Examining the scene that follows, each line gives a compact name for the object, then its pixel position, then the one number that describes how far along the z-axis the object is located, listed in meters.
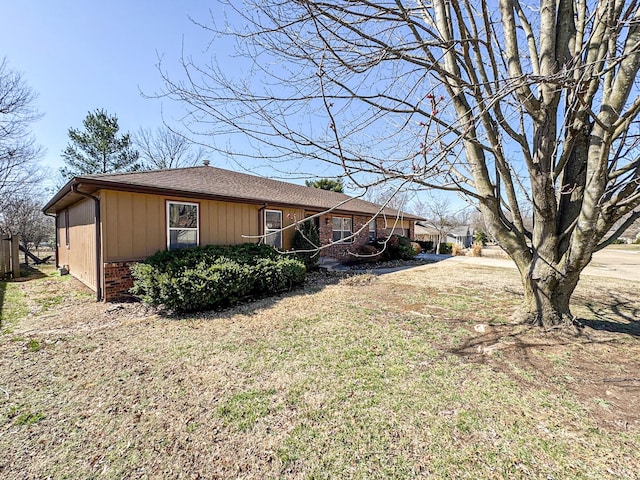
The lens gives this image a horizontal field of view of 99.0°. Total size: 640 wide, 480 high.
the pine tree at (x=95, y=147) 19.89
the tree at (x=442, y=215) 28.89
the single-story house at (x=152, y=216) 6.62
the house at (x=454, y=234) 38.62
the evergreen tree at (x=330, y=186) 22.25
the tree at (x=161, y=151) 22.75
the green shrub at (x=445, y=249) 22.48
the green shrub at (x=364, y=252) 13.76
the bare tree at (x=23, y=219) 17.47
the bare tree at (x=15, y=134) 15.74
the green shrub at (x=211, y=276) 5.52
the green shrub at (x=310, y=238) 10.62
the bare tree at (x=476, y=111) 3.00
